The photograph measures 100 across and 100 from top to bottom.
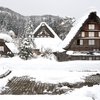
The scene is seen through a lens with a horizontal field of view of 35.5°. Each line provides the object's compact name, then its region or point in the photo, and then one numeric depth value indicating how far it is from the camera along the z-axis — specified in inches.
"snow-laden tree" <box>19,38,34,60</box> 815.7
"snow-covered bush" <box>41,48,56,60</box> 968.1
